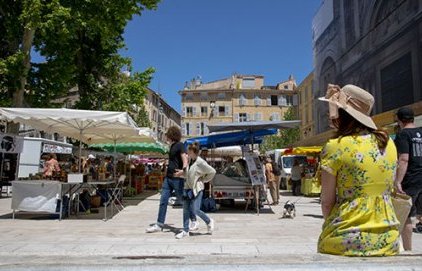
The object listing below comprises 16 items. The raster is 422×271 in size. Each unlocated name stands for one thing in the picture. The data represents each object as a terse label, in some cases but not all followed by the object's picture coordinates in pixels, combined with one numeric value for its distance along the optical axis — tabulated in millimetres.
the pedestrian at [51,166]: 14408
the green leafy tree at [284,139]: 58031
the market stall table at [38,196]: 9961
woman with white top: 7801
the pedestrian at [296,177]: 20062
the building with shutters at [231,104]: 73438
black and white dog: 10711
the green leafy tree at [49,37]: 17062
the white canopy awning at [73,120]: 10430
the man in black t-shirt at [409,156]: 4645
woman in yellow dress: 2424
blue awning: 13327
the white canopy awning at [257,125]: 12195
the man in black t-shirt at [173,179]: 8117
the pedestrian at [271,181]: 14445
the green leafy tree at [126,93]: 23562
